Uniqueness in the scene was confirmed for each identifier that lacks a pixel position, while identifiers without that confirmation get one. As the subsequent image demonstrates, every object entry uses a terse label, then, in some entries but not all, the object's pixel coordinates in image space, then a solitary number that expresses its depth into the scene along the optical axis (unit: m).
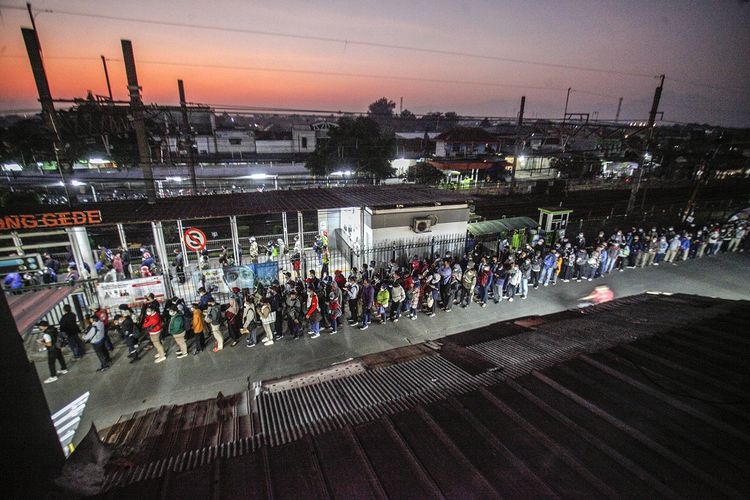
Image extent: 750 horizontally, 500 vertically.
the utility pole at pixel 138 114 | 13.05
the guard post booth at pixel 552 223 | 19.16
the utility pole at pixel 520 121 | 23.30
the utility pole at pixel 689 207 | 22.97
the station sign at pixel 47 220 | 11.24
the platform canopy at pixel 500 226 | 17.83
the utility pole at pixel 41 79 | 11.92
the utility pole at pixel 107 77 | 14.93
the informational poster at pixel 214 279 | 12.65
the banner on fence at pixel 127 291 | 10.86
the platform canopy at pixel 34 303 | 8.27
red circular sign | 13.84
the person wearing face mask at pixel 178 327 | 9.18
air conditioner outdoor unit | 15.20
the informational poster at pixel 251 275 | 12.74
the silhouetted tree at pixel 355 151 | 31.09
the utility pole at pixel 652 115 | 20.85
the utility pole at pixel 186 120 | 15.42
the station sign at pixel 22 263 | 13.68
